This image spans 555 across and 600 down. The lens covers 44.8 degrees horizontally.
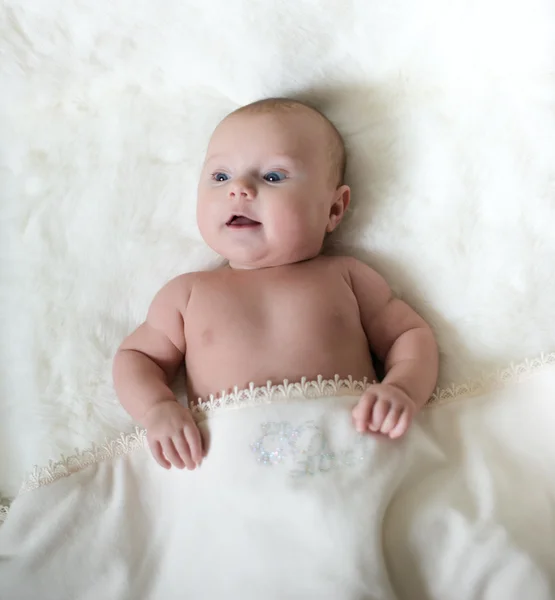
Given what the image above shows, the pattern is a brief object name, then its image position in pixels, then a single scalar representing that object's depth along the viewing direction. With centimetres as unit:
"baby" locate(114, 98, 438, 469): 106
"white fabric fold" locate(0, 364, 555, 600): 89
